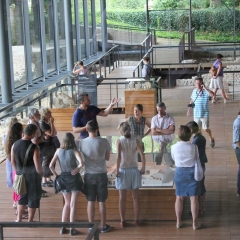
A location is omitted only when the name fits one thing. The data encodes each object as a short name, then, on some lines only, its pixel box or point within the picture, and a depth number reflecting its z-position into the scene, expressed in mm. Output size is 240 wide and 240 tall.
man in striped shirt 8809
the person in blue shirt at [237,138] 7534
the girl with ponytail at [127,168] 6925
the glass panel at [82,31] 11275
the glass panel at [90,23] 10818
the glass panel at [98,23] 10072
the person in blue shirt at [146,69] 9603
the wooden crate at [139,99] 9118
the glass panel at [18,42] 12903
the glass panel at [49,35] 14720
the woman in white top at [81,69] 11344
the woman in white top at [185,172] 6652
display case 7164
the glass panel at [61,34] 14185
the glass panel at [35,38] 14089
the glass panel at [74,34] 13192
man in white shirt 7905
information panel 9880
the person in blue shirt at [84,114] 8202
